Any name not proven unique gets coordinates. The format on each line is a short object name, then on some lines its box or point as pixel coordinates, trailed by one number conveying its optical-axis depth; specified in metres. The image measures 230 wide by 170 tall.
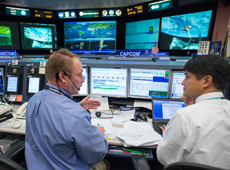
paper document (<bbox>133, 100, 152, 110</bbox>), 1.54
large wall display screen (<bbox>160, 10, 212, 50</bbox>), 4.09
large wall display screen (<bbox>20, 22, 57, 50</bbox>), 6.05
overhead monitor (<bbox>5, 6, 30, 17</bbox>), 5.61
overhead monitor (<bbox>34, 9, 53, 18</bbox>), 5.91
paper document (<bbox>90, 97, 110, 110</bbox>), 1.57
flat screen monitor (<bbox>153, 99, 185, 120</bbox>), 1.34
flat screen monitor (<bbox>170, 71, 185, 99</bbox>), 1.49
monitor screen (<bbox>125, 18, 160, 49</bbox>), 5.23
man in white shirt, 0.67
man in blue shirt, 0.71
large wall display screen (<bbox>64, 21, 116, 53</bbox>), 6.00
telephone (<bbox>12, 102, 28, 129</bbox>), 1.28
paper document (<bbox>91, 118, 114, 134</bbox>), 1.20
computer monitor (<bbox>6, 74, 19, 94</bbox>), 1.69
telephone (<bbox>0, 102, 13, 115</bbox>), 1.42
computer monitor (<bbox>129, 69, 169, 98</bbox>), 1.53
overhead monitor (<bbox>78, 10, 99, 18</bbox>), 5.79
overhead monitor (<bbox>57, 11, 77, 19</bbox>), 5.93
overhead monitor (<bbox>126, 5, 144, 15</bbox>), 5.18
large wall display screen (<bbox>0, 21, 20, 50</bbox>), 5.77
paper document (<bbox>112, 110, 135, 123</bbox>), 1.33
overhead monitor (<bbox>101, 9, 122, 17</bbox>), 5.64
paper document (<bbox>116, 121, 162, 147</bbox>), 1.00
